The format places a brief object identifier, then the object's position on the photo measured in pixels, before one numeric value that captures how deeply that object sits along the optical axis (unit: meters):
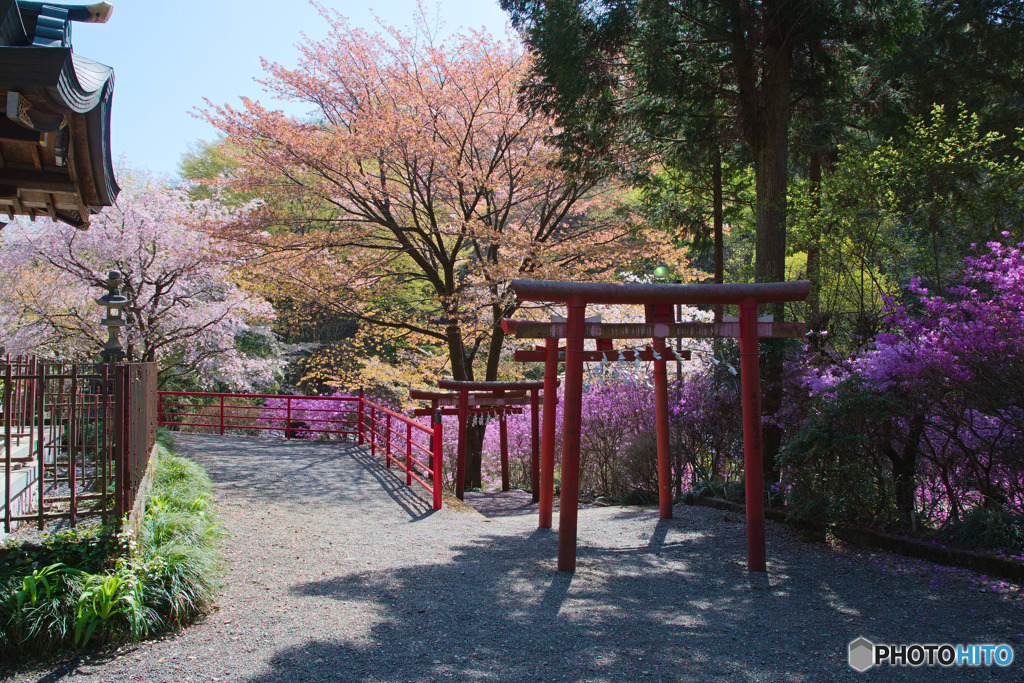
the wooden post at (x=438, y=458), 8.64
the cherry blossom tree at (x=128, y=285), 14.62
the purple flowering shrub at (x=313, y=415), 19.72
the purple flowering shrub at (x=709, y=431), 9.05
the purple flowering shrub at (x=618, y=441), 11.27
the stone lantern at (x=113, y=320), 8.51
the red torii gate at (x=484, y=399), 10.34
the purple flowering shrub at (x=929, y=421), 5.50
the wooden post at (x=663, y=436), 8.01
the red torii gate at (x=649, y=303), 5.88
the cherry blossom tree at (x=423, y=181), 11.27
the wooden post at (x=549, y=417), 6.84
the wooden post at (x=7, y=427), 3.98
